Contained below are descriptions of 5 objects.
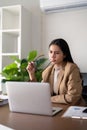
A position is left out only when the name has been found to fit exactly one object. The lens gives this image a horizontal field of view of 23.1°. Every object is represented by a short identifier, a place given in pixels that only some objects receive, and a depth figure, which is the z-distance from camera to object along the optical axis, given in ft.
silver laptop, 4.30
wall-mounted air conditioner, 9.66
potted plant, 9.11
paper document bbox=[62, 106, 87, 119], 4.23
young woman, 5.88
